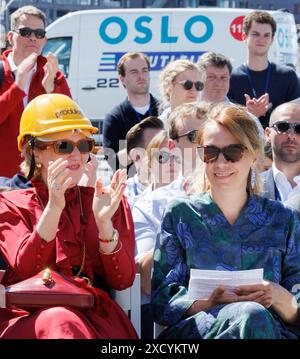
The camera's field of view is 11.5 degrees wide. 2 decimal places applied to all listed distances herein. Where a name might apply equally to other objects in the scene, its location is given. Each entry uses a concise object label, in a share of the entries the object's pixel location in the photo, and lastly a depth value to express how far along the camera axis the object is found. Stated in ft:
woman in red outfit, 19.04
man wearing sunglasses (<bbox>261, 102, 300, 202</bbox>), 27.12
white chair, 20.56
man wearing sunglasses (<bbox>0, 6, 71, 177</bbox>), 30.07
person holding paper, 19.43
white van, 71.21
